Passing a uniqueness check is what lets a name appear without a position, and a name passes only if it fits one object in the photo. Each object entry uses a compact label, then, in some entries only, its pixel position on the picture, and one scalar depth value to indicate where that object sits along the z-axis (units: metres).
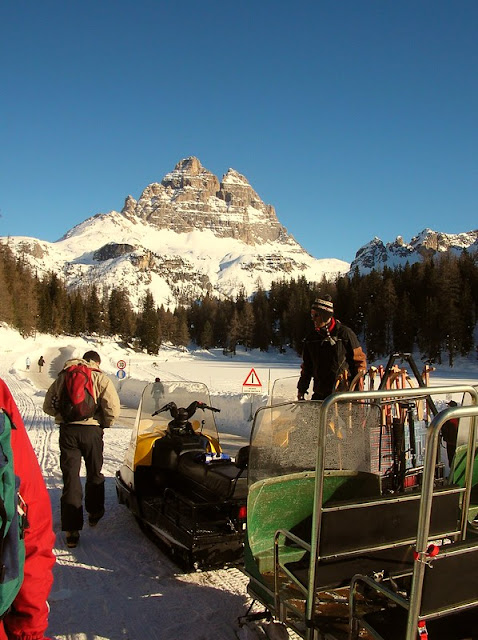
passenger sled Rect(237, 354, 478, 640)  2.22
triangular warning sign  13.77
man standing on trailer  5.85
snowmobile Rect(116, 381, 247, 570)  4.31
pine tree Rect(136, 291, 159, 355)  83.19
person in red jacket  1.92
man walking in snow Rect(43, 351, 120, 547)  5.23
